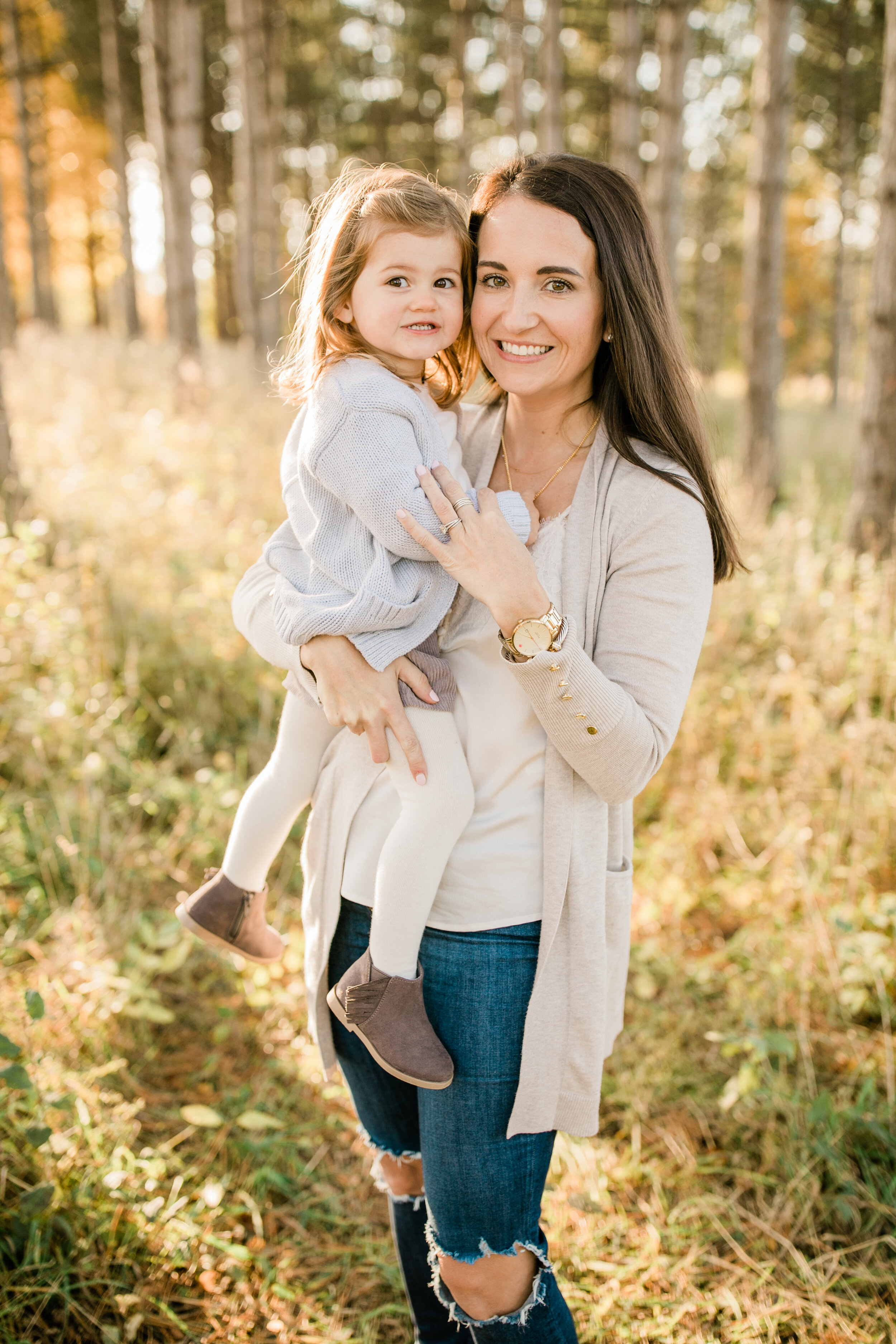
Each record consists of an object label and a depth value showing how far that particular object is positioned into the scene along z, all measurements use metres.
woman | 1.45
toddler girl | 1.49
